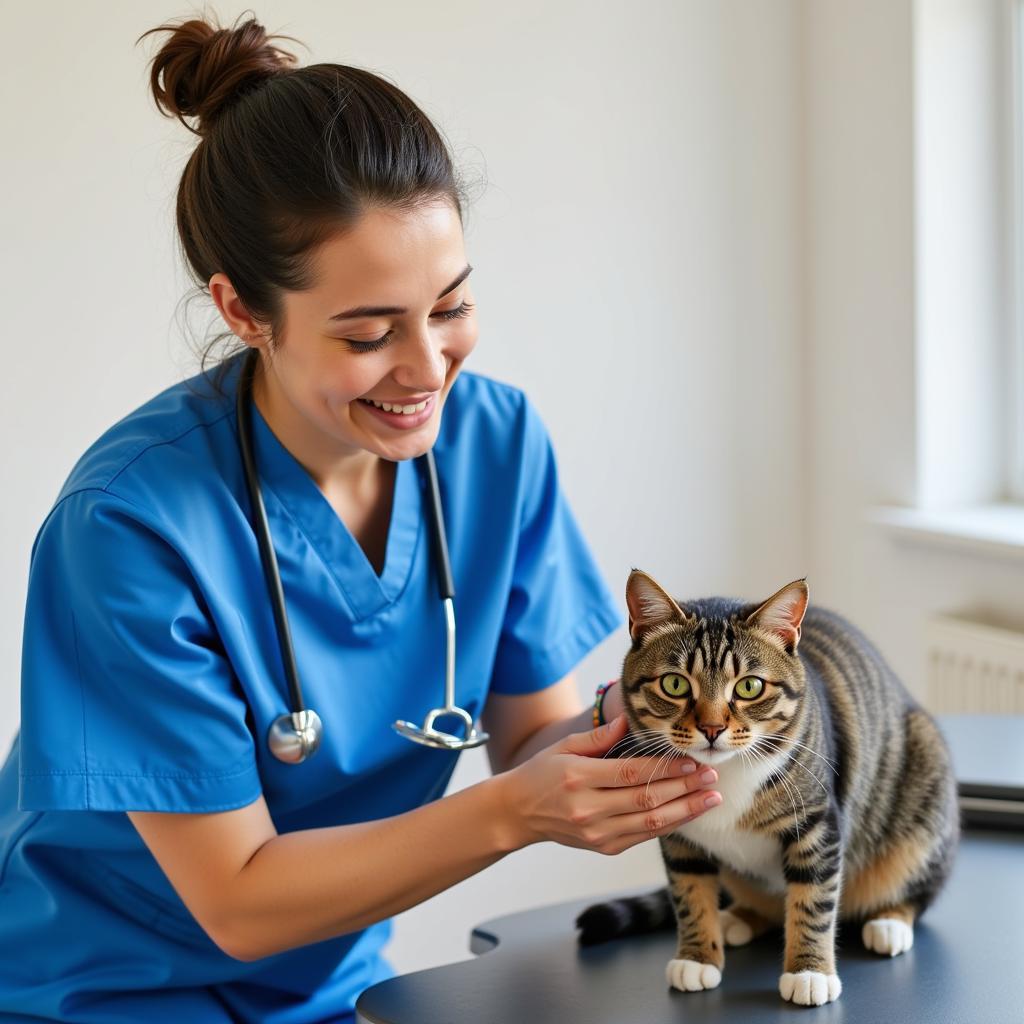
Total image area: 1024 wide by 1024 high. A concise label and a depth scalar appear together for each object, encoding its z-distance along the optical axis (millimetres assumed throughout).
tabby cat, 1069
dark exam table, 1062
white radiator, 2287
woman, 1180
